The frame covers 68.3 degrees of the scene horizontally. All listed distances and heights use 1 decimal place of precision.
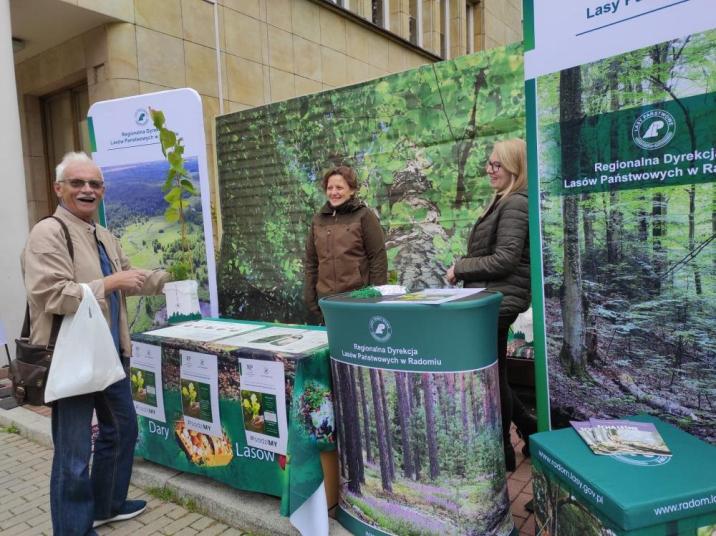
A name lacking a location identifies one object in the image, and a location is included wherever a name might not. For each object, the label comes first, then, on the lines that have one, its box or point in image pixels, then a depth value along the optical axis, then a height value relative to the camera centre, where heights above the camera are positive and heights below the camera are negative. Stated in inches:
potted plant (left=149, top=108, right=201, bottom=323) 177.6 +15.7
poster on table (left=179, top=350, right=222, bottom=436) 111.7 -33.6
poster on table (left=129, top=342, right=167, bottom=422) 122.2 -33.3
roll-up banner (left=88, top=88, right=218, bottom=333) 176.6 +21.1
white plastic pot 142.8 -17.3
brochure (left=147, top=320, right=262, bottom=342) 121.0 -22.8
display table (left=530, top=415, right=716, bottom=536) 59.4 -32.3
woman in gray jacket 104.3 -5.6
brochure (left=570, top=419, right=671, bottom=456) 70.4 -30.9
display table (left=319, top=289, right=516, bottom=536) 80.0 -28.9
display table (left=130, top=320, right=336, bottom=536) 93.5 -35.0
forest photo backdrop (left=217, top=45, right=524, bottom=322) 184.4 +26.3
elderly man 91.7 -14.6
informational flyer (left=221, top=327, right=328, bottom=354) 104.5 -22.9
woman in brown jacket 142.6 -3.4
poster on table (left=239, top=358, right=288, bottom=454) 101.3 -33.5
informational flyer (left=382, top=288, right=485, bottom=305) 83.4 -11.9
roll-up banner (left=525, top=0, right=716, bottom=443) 74.1 +1.4
